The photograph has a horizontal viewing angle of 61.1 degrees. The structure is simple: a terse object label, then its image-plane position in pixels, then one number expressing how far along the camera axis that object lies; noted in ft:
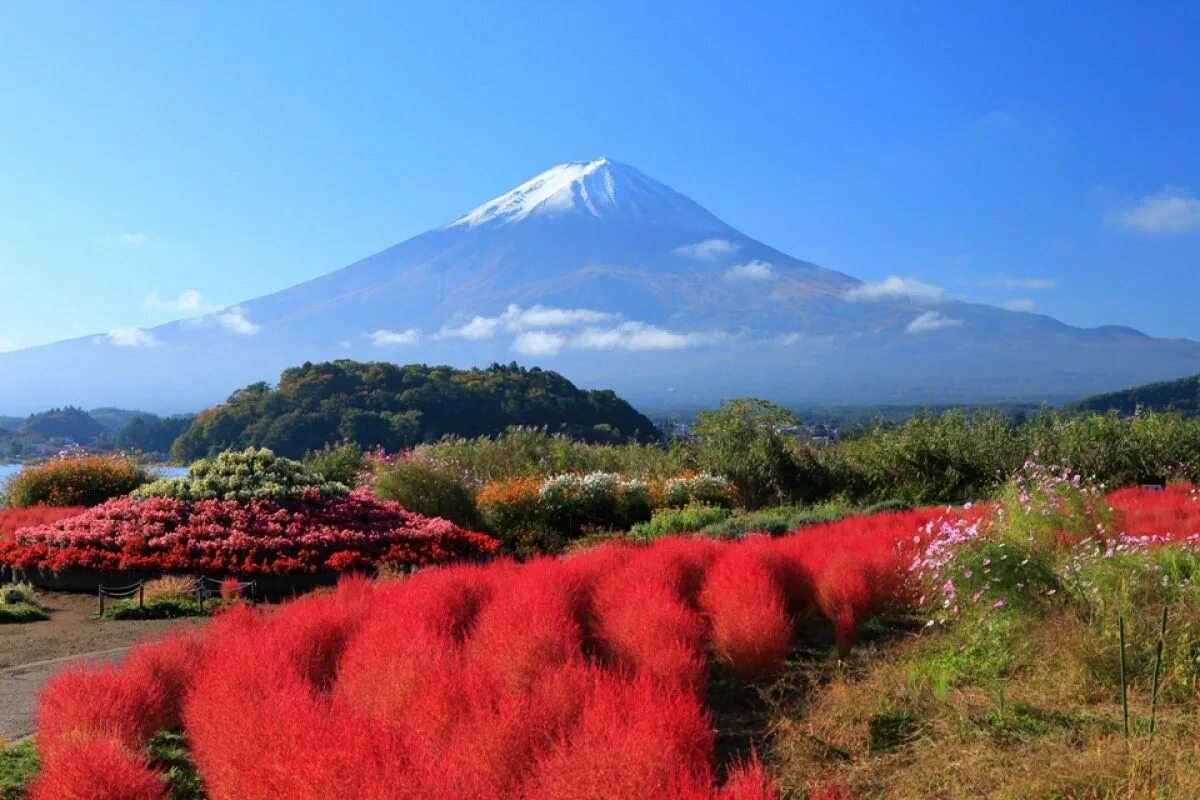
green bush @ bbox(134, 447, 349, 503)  42.70
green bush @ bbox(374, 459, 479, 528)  50.65
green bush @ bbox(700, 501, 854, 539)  41.93
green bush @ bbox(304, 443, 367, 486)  65.40
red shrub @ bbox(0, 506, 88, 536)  42.88
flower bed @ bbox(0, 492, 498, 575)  35.55
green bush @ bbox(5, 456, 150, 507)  53.01
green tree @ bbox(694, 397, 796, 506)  59.06
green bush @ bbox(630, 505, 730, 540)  45.42
